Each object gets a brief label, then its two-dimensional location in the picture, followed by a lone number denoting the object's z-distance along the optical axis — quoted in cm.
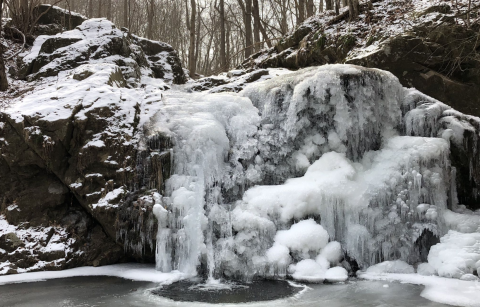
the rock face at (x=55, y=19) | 1282
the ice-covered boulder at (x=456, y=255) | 448
